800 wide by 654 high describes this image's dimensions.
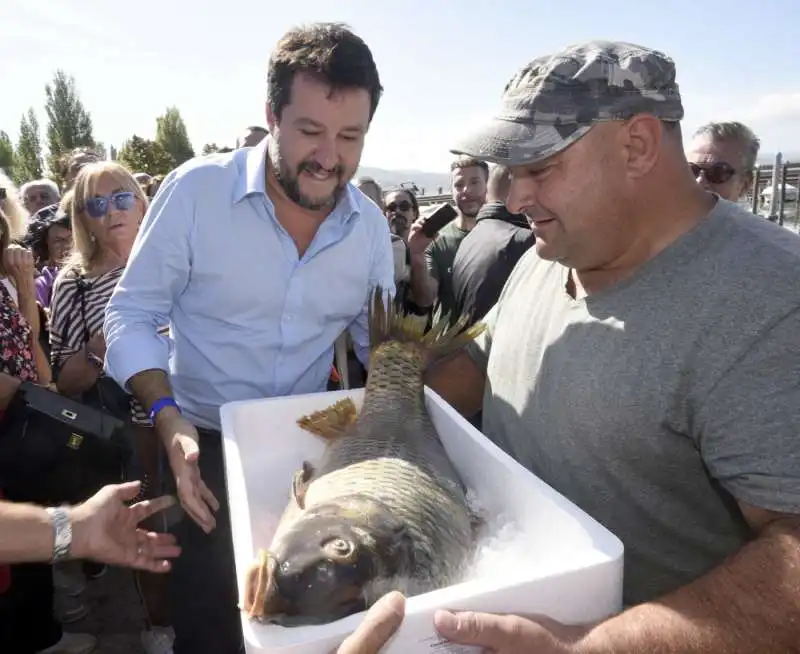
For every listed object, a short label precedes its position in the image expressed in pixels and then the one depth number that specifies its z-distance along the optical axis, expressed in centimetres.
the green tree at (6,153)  4594
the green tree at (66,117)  4988
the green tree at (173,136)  5006
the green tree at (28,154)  4401
